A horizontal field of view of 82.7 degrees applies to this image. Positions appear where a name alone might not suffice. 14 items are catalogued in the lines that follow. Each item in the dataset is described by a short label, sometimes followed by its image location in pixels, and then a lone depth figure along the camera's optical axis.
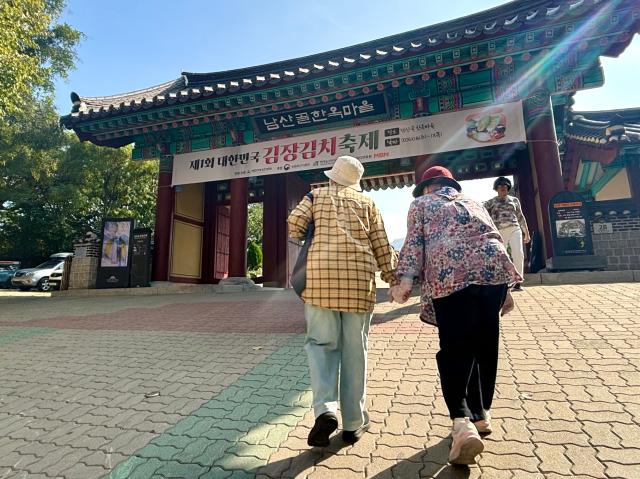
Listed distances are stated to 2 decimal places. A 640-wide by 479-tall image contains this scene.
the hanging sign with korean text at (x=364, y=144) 7.79
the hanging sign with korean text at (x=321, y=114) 8.81
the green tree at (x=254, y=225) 30.97
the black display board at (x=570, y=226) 6.92
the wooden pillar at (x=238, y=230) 9.81
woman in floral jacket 1.75
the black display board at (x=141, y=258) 9.93
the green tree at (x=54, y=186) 16.80
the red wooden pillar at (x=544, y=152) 7.43
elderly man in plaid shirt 1.86
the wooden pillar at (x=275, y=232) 11.40
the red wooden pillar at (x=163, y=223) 10.38
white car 17.08
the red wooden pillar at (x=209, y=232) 12.23
